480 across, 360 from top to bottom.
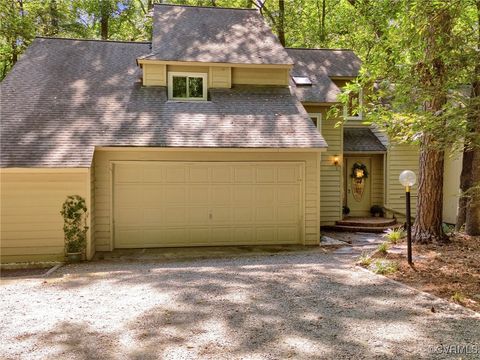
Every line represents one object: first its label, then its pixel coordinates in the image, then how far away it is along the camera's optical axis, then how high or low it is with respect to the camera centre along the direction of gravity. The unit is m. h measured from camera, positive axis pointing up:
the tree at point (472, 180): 6.83 -0.05
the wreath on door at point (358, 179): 14.71 -0.07
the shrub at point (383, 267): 6.96 -1.56
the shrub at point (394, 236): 8.78 -1.28
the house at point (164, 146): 9.16 +0.72
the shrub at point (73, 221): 9.16 -1.02
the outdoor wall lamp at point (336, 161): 13.86 +0.54
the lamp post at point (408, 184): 6.98 -0.11
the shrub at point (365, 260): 7.68 -1.59
